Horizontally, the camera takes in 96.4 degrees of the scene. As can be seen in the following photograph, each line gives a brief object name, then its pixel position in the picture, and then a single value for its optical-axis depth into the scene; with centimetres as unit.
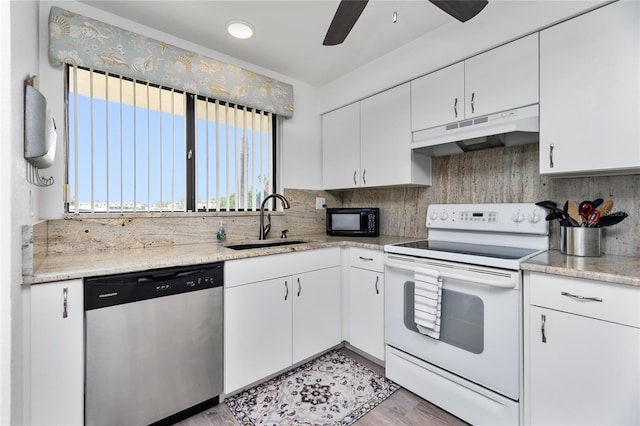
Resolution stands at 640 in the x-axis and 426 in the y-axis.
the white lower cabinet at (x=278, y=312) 176
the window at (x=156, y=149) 182
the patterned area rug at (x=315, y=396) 164
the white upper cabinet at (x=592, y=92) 135
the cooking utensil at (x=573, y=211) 163
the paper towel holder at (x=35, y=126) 107
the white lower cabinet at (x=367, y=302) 209
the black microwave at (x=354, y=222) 261
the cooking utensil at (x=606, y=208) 155
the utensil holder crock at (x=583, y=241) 150
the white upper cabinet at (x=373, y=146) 231
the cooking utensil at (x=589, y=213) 153
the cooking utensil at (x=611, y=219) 143
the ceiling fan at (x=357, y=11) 127
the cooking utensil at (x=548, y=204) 168
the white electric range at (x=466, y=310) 145
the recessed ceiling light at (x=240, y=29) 197
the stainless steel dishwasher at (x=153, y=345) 133
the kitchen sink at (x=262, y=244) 231
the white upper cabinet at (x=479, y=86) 167
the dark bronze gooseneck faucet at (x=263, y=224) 240
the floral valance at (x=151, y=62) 167
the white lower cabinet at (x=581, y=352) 114
